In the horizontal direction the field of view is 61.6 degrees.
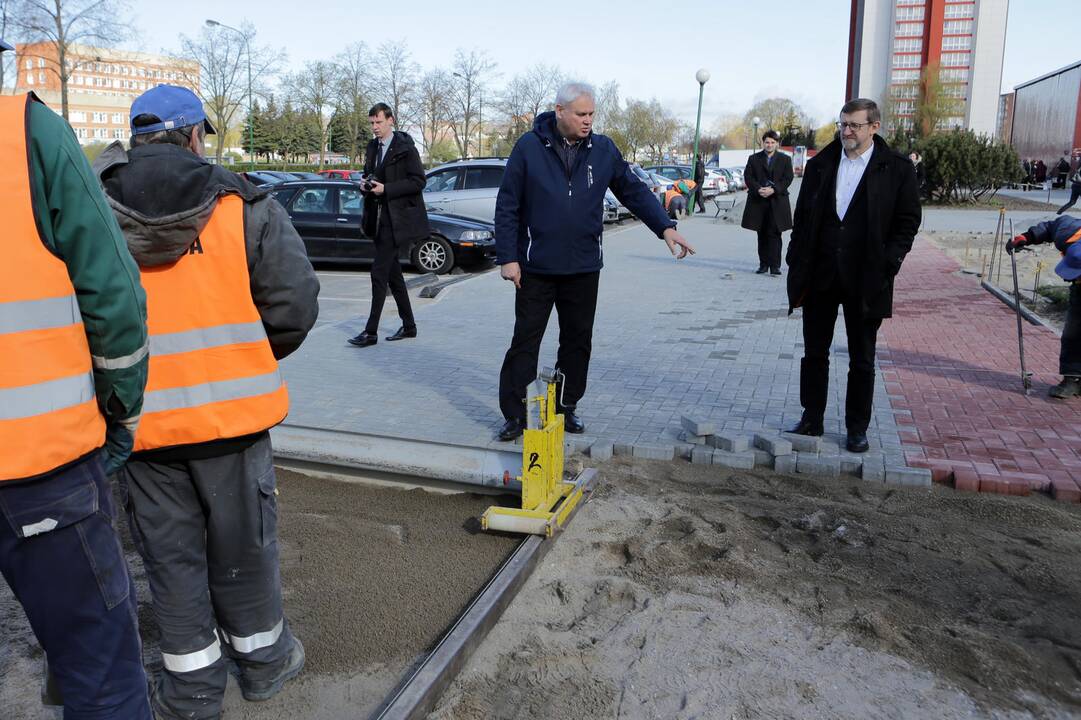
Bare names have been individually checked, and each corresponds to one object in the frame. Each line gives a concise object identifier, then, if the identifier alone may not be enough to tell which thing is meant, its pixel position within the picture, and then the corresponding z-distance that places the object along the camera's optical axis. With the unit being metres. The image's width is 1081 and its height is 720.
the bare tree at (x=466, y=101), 49.06
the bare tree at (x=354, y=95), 47.47
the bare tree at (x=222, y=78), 42.59
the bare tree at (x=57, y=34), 29.02
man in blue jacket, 5.25
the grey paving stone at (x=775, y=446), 5.21
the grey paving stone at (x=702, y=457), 5.26
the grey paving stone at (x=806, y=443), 5.25
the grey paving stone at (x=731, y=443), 5.29
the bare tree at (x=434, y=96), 48.97
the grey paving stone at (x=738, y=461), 5.20
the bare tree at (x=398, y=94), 47.31
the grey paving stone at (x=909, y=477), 4.95
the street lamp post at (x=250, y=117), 41.43
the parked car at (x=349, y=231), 14.24
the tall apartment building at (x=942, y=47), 104.00
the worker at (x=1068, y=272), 6.56
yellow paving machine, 4.11
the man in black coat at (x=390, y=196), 8.01
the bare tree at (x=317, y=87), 48.41
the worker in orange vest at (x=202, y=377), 2.53
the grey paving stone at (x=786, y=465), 5.12
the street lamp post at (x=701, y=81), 30.53
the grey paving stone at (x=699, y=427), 5.53
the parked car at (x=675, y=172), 36.12
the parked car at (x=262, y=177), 23.97
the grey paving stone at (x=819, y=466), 5.08
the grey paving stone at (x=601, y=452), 5.34
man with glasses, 5.17
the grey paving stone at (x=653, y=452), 5.33
